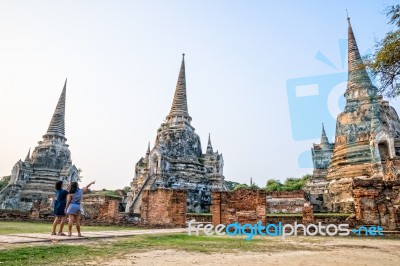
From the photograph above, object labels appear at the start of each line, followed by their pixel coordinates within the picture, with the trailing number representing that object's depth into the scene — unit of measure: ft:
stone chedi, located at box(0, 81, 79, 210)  102.63
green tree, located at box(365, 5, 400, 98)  23.62
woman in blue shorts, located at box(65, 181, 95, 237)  21.74
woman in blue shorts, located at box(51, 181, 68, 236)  22.65
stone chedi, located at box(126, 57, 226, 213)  93.04
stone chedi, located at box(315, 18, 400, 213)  71.10
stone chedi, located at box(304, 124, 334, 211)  79.63
